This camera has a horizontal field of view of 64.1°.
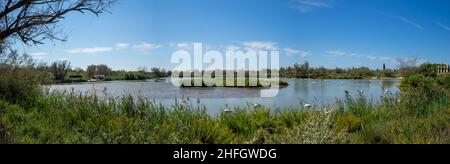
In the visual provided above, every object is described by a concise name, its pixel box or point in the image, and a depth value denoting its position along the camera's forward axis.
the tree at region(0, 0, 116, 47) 10.16
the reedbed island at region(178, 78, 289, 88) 26.19
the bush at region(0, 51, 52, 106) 9.30
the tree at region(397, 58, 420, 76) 33.86
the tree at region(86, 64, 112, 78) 33.56
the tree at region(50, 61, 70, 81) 23.46
